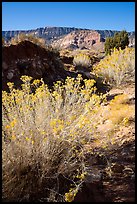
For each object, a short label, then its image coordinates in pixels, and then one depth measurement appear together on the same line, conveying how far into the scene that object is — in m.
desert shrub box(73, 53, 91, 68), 13.68
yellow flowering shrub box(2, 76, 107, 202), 2.62
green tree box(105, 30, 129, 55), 23.02
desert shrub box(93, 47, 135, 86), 8.24
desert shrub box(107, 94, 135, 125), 4.78
